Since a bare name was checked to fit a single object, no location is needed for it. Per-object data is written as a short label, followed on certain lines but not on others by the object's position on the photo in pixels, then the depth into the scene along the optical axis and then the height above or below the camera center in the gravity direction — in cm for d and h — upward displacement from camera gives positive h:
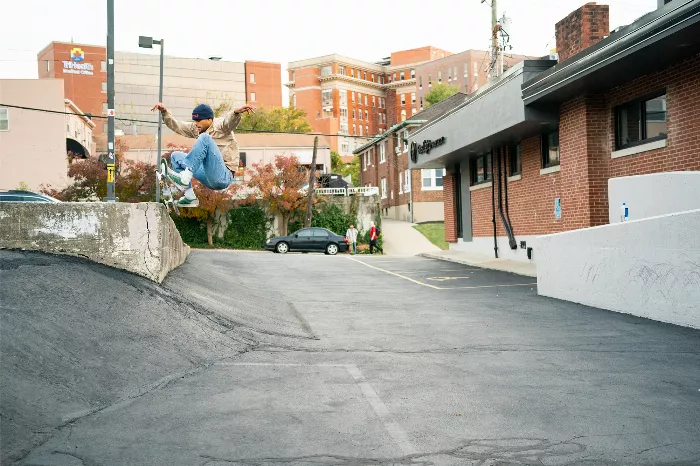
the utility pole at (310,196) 4863 +282
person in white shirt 4282 -13
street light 2328 +675
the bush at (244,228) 4900 +63
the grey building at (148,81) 8662 +2159
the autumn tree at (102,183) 4659 +388
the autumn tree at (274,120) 8143 +1496
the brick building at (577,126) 1470 +310
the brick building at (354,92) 12012 +2612
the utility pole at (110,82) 1967 +460
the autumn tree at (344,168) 9436 +953
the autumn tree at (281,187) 4859 +357
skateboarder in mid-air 835 +110
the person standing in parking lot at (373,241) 4553 -43
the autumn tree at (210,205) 4547 +220
